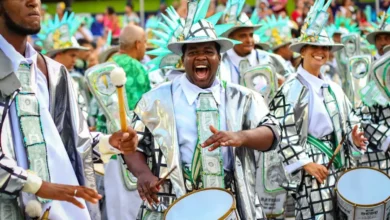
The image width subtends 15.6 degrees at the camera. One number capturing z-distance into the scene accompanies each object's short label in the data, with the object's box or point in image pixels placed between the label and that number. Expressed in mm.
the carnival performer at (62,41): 16084
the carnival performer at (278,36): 19526
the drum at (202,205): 7848
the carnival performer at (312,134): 11302
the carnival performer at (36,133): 6812
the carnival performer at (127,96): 12702
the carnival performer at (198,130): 8484
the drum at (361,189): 10805
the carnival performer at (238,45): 14835
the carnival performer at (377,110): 12751
